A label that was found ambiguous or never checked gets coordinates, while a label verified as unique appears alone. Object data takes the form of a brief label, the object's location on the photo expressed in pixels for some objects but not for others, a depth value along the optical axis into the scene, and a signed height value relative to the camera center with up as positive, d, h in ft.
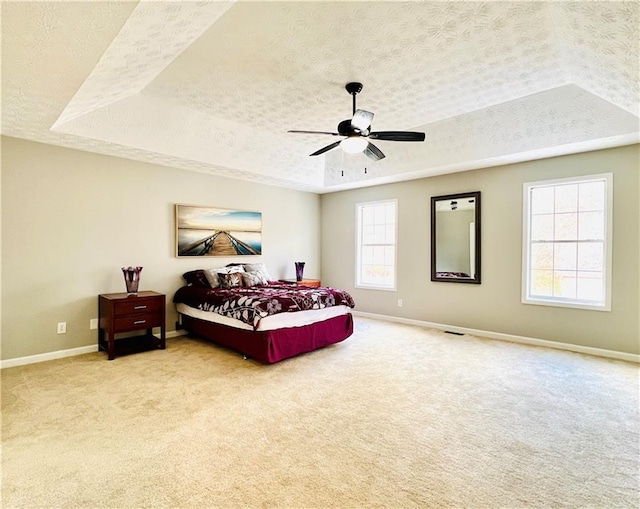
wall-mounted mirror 16.69 +0.69
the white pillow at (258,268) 18.04 -0.90
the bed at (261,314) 12.11 -2.45
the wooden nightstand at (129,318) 12.69 -2.55
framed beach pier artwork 16.55 +1.01
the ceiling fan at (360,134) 10.16 +3.61
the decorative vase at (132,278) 13.64 -1.07
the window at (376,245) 20.24 +0.38
